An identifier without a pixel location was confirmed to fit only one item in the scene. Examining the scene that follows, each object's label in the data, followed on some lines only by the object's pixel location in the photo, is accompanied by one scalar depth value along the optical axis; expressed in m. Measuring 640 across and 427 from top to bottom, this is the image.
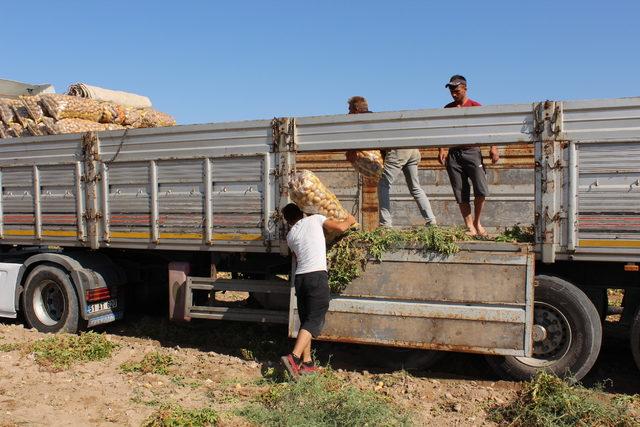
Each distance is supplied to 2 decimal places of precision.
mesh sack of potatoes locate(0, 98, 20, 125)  12.73
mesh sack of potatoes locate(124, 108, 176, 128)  13.79
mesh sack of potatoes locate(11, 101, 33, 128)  12.69
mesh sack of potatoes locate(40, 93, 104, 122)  12.69
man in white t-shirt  5.39
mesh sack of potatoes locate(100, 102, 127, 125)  13.29
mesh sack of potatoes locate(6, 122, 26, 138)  12.26
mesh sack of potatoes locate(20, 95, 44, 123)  12.61
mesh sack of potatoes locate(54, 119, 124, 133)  12.25
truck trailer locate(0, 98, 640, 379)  5.03
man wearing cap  6.12
